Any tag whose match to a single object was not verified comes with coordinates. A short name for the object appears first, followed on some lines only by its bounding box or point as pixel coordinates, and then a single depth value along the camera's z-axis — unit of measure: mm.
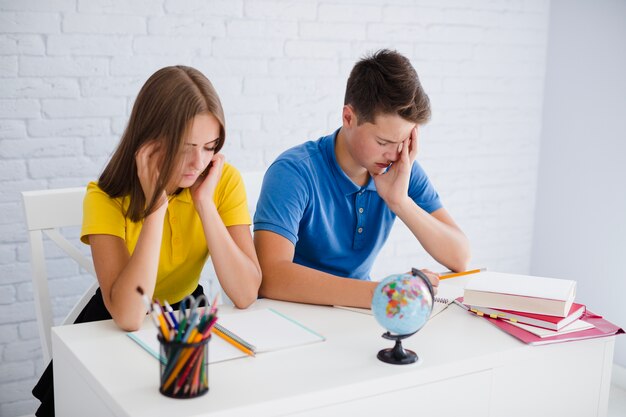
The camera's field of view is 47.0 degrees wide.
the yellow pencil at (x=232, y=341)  1233
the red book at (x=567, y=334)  1355
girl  1467
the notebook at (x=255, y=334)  1237
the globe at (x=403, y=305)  1184
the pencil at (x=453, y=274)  1779
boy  1660
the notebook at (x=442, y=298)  1492
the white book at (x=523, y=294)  1416
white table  1082
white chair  1683
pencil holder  1039
